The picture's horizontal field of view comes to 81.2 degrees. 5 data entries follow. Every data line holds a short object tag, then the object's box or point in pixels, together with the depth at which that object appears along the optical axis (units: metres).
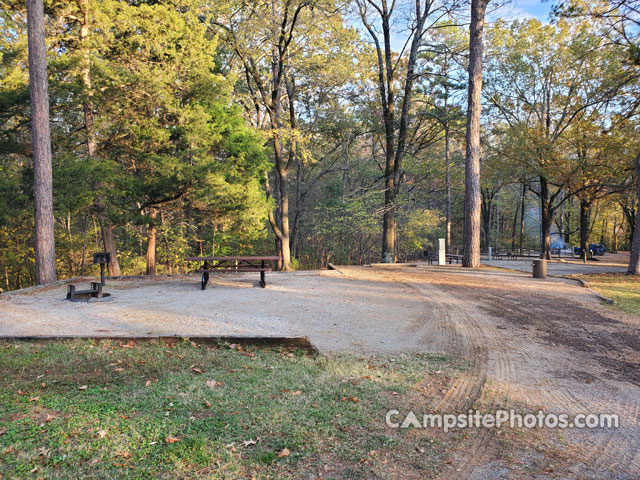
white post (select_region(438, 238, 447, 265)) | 16.66
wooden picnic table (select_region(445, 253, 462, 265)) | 19.73
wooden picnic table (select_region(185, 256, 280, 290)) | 8.32
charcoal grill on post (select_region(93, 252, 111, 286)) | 7.38
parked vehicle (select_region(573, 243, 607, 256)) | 32.03
